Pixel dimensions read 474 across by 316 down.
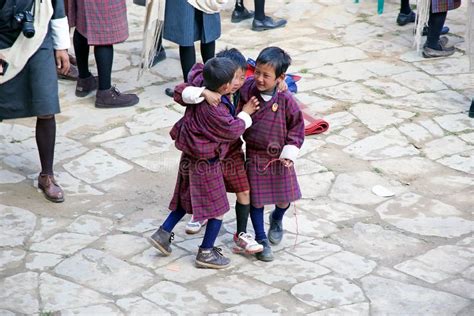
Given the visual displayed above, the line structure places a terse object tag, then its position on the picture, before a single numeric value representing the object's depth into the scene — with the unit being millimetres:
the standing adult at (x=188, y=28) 11566
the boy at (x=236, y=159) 7662
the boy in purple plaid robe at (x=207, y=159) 7656
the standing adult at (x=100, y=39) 11520
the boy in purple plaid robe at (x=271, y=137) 7874
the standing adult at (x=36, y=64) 8812
